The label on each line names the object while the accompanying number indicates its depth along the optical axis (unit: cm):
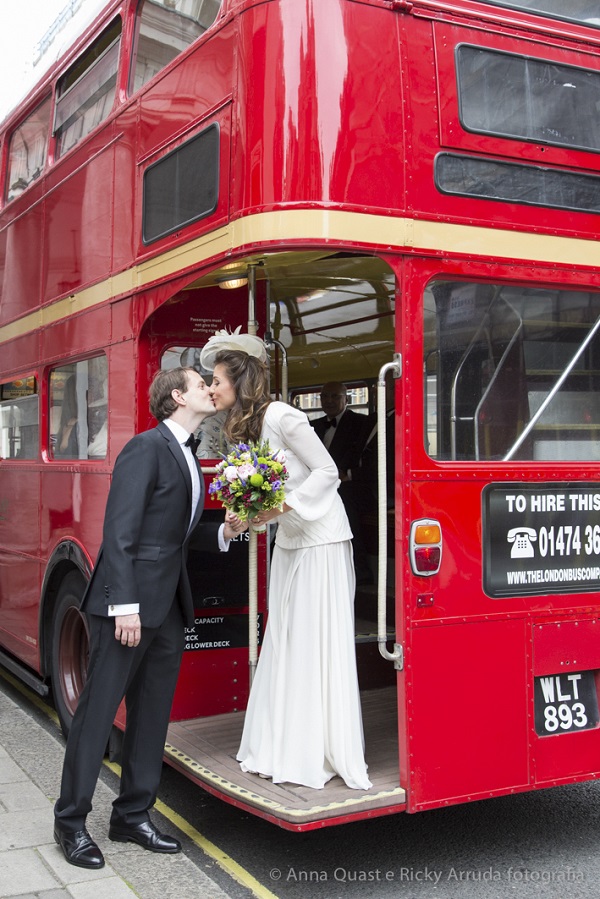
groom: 397
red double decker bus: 382
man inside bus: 711
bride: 414
